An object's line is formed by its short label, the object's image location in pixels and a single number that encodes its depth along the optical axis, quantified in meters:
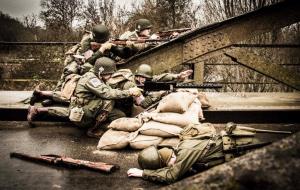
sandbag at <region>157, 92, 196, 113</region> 5.33
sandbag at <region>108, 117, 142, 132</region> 5.25
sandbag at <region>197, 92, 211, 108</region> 6.27
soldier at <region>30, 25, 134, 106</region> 6.79
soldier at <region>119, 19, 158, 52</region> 7.99
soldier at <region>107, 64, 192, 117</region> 6.04
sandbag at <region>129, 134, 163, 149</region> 4.95
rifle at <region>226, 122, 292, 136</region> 3.84
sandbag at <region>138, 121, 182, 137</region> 4.96
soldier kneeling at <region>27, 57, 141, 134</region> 5.69
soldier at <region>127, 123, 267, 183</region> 3.72
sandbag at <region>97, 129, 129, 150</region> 5.07
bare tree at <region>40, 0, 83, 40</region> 18.92
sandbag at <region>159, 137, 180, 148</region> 4.89
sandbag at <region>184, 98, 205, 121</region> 5.36
